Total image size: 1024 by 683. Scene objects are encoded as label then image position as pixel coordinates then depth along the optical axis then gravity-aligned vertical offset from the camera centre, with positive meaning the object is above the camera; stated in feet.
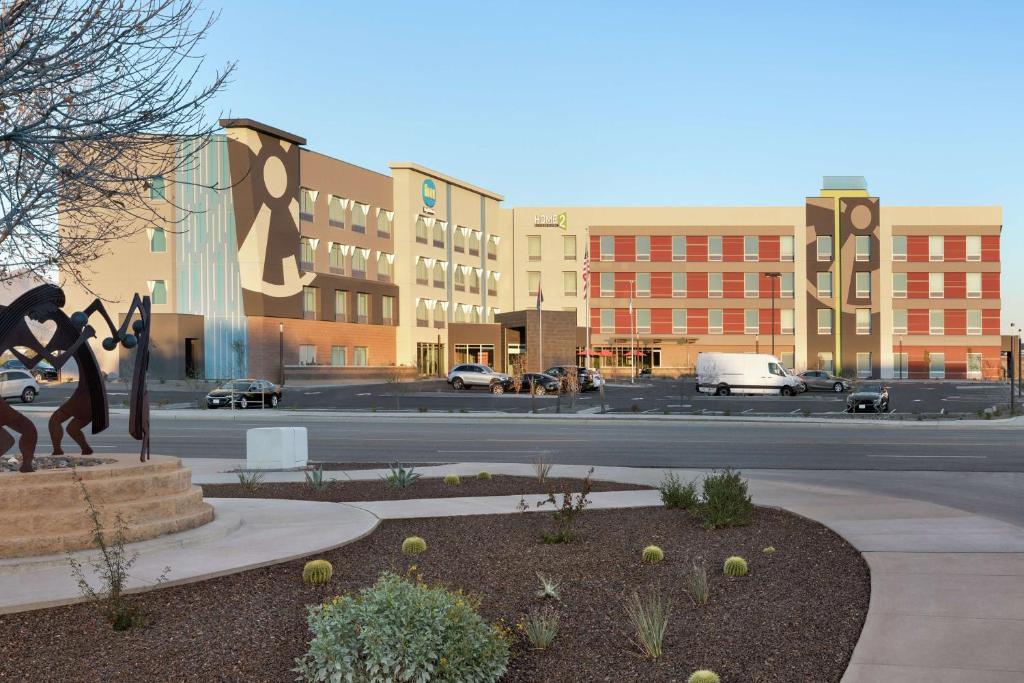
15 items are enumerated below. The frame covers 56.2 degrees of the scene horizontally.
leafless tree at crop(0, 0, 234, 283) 27.73 +7.92
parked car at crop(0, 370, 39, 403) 159.74 -5.37
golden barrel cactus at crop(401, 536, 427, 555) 31.53 -6.44
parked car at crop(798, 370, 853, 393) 206.59 -7.22
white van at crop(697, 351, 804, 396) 188.14 -5.32
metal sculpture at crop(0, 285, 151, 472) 33.37 +0.01
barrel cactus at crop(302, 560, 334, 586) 27.22 -6.30
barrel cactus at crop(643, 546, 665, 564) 29.96 -6.45
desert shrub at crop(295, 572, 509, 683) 18.28 -5.66
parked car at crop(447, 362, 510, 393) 192.13 -5.30
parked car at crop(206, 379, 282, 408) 145.28 -6.47
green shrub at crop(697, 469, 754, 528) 35.47 -5.83
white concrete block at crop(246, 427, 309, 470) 57.16 -5.78
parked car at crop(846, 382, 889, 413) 125.80 -6.94
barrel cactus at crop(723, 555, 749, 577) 28.07 -6.40
